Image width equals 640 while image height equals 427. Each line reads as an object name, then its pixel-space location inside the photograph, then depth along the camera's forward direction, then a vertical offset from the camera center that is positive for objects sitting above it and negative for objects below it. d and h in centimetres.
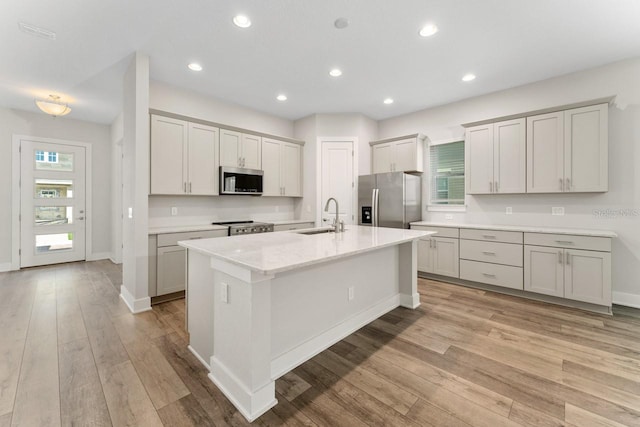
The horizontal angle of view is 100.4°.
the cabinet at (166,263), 325 -64
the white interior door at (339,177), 509 +67
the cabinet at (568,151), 319 +78
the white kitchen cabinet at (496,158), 374 +80
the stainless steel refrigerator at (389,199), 445 +22
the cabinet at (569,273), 297 -73
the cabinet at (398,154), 474 +108
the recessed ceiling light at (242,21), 249 +182
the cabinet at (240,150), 430 +105
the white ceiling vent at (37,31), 257 +180
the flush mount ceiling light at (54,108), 385 +154
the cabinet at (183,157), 354 +78
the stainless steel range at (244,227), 392 -24
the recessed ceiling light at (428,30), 261 +182
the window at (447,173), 457 +68
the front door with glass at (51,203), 495 +17
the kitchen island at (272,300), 158 -67
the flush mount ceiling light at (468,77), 361 +185
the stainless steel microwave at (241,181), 424 +52
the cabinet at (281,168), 491 +85
